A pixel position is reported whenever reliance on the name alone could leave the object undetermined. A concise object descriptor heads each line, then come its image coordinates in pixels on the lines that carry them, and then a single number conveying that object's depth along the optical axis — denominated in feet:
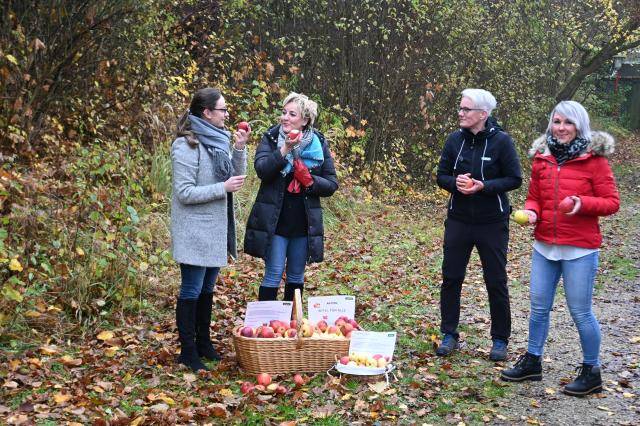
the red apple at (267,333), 17.17
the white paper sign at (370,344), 17.40
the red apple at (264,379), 16.39
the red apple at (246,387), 15.94
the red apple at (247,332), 17.29
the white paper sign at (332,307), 18.61
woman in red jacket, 16.20
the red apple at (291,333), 17.21
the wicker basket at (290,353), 16.92
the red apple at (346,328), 18.07
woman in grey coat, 16.69
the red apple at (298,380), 16.51
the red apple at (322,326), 17.96
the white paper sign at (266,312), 17.93
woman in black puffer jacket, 17.76
